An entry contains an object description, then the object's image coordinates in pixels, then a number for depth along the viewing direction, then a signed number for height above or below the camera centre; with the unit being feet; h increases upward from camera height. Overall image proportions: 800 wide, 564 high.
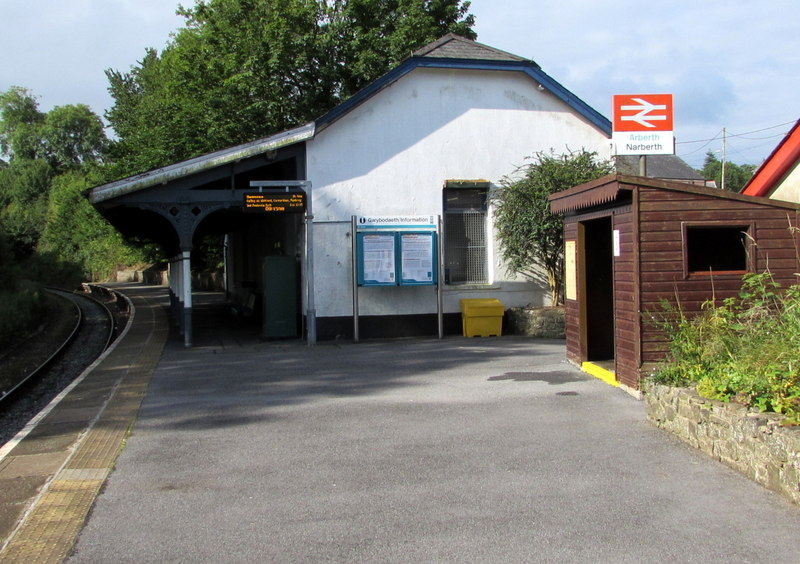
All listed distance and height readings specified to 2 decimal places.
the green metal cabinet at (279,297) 49.62 -0.22
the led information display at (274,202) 44.75 +5.35
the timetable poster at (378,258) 47.11 +2.08
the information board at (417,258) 47.57 +2.07
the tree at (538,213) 48.21 +4.81
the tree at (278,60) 86.22 +27.16
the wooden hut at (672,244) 25.96 +1.46
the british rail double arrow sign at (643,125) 35.70 +7.58
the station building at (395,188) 46.37 +6.47
